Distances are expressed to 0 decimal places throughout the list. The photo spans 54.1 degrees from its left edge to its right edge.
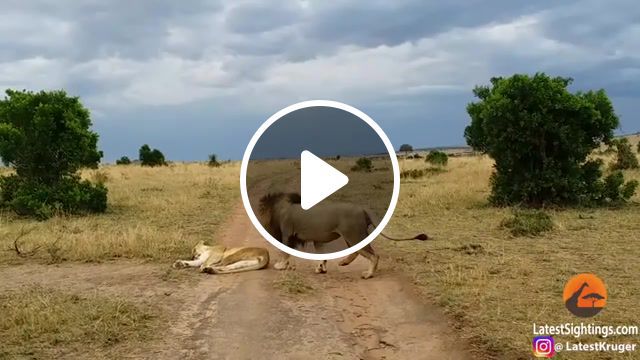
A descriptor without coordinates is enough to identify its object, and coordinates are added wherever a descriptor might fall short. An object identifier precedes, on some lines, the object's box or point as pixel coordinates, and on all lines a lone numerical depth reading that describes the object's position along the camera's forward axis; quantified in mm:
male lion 8695
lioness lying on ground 9117
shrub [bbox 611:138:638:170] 26250
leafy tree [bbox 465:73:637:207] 15852
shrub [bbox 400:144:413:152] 69169
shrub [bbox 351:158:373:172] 20547
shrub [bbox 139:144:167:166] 49062
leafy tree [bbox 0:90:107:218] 16125
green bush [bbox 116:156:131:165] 56806
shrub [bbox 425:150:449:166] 35591
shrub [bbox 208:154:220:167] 47750
